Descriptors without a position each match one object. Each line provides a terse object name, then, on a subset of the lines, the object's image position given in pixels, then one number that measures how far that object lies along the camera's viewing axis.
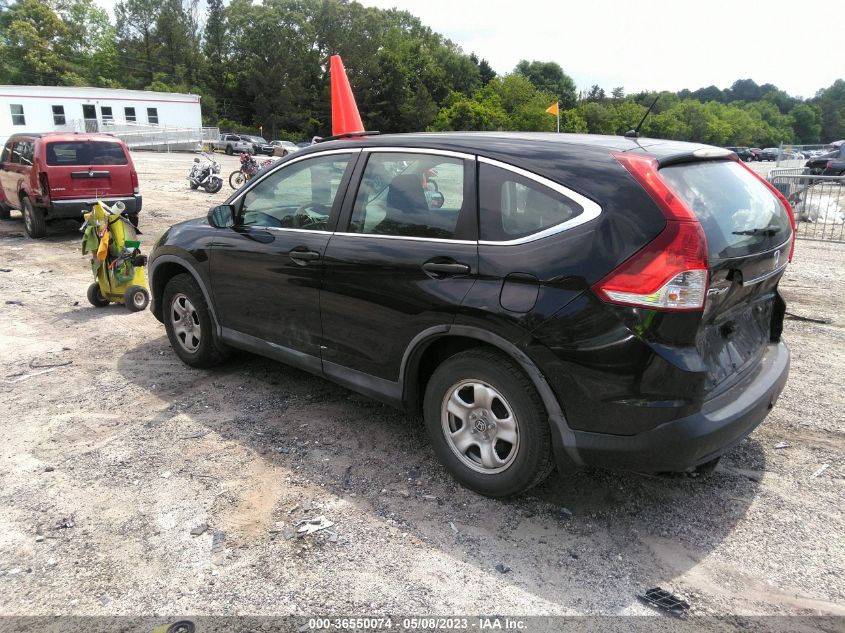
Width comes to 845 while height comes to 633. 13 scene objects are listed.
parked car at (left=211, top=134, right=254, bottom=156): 42.44
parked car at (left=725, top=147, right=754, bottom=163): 64.77
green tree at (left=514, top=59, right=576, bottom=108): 102.06
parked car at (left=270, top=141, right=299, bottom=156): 32.72
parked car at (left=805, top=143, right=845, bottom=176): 26.92
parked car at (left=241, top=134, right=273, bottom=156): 42.60
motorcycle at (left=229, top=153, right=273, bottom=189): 20.17
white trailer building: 37.88
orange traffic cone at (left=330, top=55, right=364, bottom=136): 8.52
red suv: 10.67
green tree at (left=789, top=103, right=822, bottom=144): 138.38
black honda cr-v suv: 2.69
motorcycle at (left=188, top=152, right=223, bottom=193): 18.58
